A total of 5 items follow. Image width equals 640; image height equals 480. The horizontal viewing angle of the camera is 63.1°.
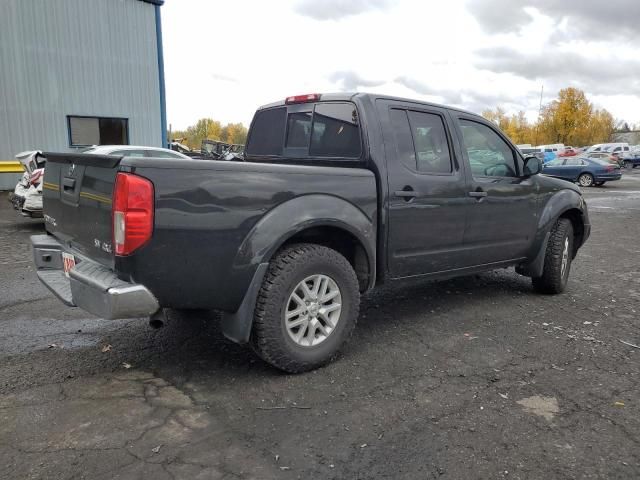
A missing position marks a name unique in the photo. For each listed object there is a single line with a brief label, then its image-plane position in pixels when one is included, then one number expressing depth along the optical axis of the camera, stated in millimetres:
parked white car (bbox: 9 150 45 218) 9164
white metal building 15750
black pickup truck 2877
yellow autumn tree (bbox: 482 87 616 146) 68000
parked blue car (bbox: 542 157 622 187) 24938
